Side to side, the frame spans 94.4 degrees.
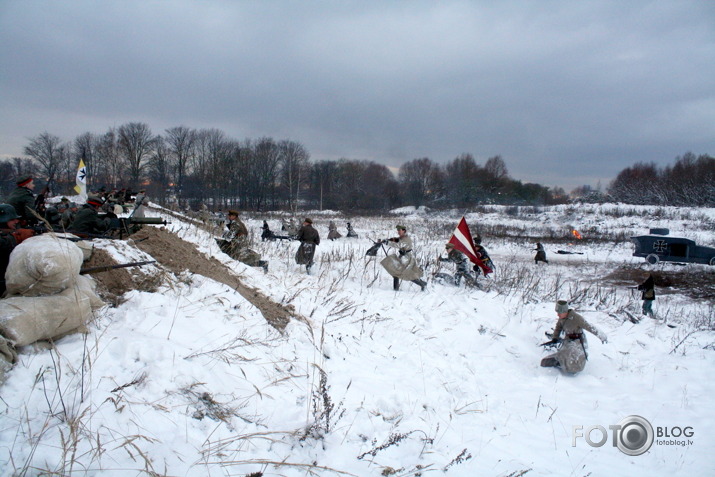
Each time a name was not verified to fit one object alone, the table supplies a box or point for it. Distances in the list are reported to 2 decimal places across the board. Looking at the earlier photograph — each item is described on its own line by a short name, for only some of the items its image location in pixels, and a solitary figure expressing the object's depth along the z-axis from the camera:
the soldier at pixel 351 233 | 19.72
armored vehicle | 15.18
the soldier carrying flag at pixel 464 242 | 8.73
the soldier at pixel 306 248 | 8.84
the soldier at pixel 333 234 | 18.23
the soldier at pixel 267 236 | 14.11
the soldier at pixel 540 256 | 15.27
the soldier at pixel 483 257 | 9.42
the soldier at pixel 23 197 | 6.05
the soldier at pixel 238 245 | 8.16
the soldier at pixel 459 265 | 9.14
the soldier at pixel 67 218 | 8.75
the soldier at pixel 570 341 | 5.12
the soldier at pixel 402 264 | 8.09
